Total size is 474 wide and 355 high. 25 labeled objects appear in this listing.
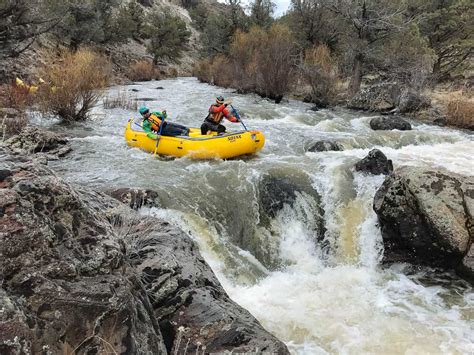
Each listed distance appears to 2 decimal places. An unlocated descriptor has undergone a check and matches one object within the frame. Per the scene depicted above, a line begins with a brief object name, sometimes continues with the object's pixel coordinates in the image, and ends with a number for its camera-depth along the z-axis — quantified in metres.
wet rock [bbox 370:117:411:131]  11.73
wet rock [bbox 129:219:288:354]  2.57
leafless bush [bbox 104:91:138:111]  13.60
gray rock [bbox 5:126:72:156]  7.66
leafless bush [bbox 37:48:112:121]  9.76
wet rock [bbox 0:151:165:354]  1.71
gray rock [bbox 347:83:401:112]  14.89
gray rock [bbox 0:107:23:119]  8.90
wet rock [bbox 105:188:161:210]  5.62
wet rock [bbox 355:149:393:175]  7.16
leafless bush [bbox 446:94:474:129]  12.17
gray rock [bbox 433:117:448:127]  12.70
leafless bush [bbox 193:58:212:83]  24.22
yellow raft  8.00
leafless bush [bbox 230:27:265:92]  17.64
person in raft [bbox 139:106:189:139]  8.72
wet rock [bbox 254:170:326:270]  5.94
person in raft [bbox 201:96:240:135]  8.91
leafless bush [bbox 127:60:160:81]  24.95
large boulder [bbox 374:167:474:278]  5.05
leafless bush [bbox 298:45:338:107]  15.59
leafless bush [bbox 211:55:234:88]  20.84
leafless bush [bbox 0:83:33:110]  9.77
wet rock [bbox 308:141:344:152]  9.12
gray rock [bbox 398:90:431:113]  14.16
